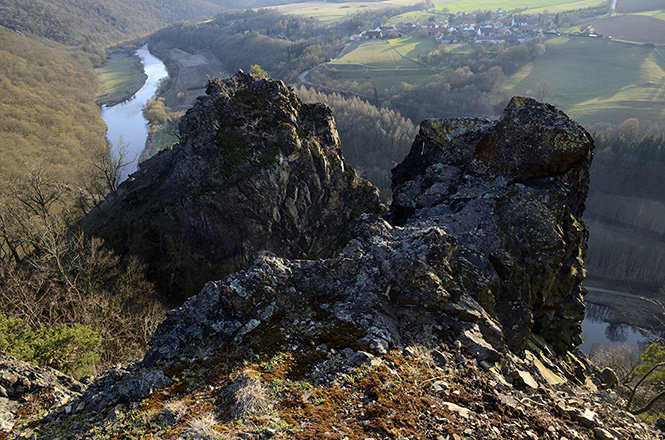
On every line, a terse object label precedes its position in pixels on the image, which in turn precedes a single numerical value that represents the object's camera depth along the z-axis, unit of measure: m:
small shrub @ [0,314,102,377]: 13.07
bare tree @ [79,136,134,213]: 35.75
